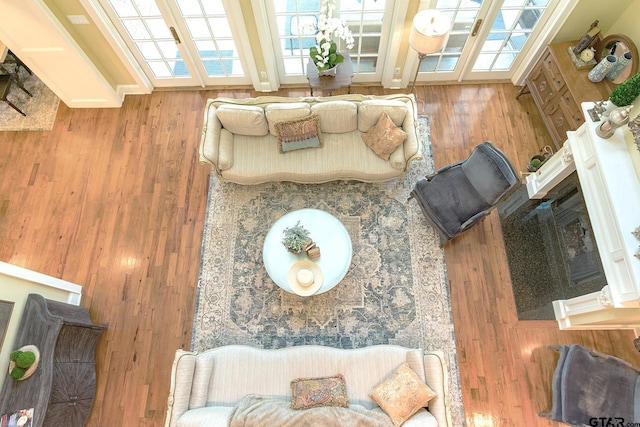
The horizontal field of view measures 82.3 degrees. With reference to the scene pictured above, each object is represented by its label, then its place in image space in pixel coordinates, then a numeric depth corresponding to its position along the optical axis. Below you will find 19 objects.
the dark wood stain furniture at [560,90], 3.76
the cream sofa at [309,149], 3.78
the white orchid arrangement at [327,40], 3.62
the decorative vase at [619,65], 3.54
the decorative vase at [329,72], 4.01
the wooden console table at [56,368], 2.89
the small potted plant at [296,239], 3.28
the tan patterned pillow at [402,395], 2.82
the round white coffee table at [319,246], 3.37
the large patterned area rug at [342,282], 3.63
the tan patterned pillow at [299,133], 3.80
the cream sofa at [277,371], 2.93
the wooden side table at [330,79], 4.14
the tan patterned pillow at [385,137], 3.72
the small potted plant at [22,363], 2.87
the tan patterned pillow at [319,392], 2.89
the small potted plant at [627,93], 2.75
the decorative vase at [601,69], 3.58
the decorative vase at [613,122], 2.77
